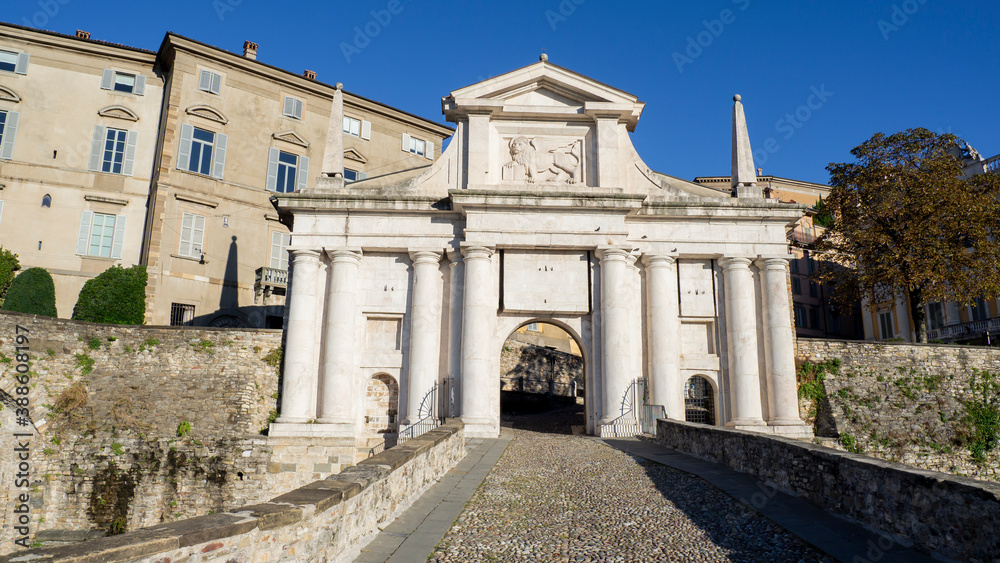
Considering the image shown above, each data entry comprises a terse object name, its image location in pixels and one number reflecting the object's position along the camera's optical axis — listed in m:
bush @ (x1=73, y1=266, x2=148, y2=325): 23.64
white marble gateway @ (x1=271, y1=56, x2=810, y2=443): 21.45
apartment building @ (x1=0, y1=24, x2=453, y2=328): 27.11
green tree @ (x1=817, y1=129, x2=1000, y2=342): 25.89
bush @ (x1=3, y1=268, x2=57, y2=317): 23.03
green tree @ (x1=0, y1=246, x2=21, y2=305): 24.42
